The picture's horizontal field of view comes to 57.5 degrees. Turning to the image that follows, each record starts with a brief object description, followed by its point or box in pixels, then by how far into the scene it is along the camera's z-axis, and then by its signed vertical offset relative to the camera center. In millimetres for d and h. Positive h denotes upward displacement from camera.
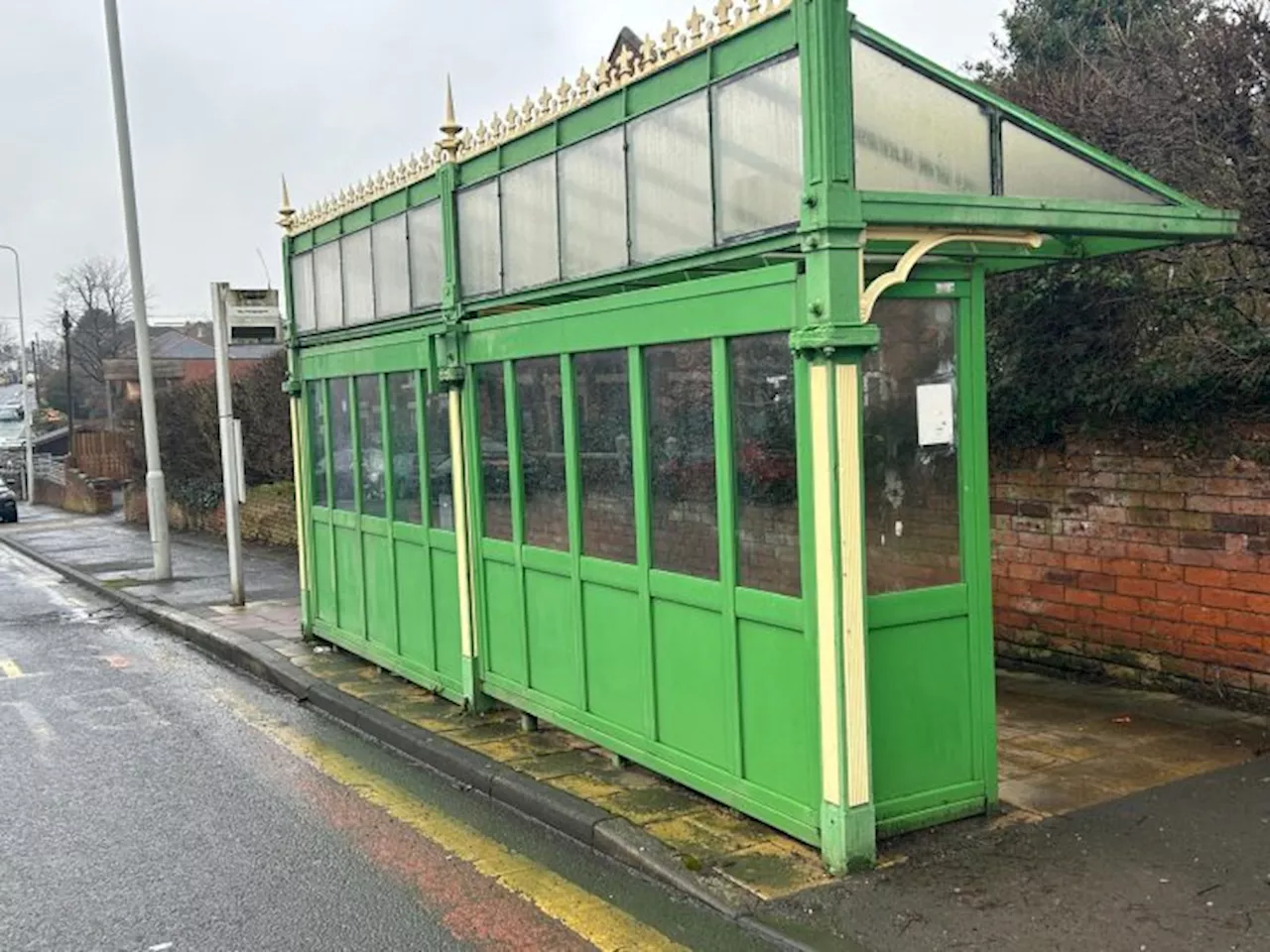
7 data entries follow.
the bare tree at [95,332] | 66750 +6104
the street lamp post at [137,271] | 14844 +2105
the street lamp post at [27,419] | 39603 +646
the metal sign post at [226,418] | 11570 +114
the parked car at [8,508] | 30719 -1829
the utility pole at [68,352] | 44597 +3356
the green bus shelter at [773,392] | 4410 +68
